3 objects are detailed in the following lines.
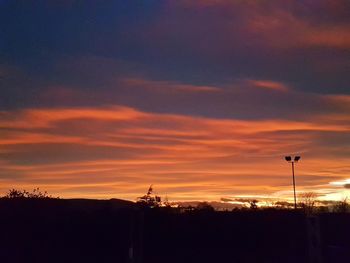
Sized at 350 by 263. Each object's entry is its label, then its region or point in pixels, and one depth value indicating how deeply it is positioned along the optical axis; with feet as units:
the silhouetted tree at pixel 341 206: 109.26
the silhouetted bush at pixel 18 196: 80.38
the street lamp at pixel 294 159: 140.36
